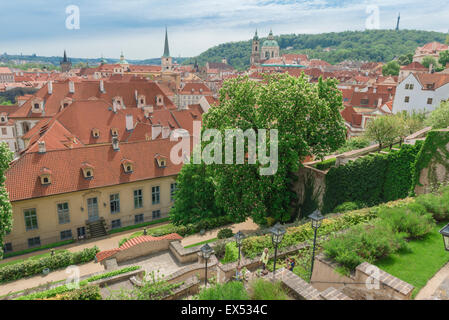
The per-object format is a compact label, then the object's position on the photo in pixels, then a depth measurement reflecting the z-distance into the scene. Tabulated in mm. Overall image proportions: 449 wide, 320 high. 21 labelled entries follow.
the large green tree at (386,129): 27000
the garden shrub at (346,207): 20859
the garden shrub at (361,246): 10516
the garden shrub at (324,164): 22880
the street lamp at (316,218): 12138
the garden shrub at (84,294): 11289
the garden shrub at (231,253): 16078
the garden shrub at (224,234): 22156
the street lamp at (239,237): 14291
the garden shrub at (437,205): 14070
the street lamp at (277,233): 12811
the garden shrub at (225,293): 8045
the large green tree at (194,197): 25078
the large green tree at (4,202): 18109
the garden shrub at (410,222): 12578
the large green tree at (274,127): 20031
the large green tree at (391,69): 105188
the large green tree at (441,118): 26859
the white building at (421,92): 40969
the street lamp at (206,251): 13328
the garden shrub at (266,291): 8312
